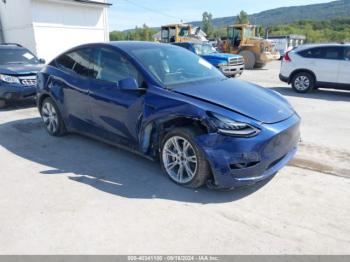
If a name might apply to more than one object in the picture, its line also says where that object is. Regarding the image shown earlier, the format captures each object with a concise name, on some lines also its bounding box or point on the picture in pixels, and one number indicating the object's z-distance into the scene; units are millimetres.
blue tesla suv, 3258
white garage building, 15462
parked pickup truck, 13750
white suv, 9672
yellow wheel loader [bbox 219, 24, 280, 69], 19217
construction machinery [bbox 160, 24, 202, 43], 21469
